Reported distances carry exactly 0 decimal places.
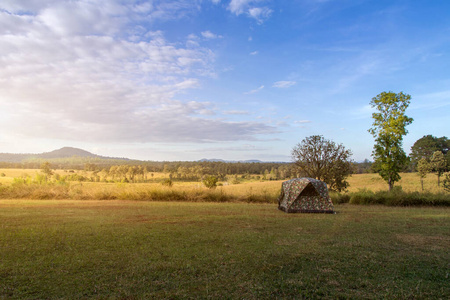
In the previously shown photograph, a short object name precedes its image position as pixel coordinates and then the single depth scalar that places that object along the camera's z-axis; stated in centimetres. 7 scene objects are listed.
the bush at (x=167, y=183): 1904
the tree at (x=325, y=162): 2209
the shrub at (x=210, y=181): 2389
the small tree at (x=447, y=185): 2178
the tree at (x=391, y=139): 2117
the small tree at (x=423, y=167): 3242
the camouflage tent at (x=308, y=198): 1273
